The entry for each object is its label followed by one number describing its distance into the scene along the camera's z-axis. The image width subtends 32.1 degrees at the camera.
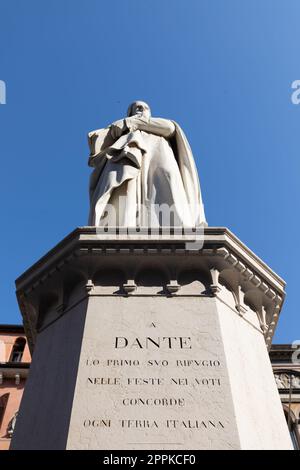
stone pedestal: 4.91
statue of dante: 7.89
